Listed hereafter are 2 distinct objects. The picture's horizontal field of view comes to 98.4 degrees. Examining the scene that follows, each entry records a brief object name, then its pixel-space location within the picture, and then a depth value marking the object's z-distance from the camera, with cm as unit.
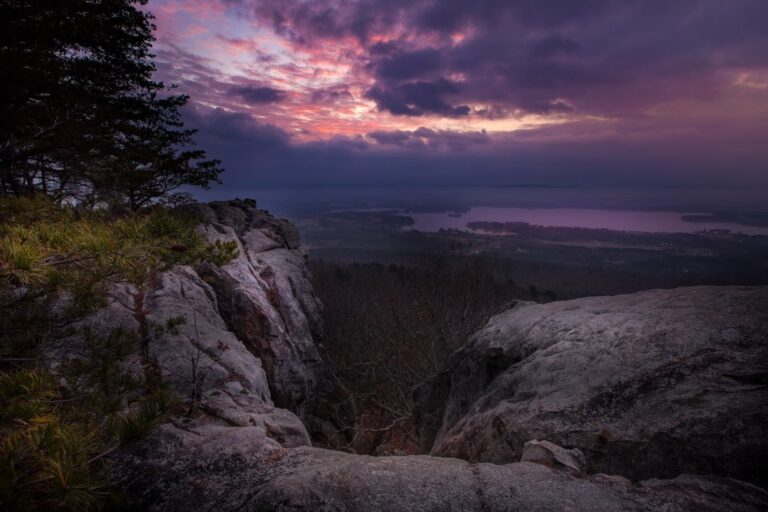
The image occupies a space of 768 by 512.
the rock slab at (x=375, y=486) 263
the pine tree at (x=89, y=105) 710
